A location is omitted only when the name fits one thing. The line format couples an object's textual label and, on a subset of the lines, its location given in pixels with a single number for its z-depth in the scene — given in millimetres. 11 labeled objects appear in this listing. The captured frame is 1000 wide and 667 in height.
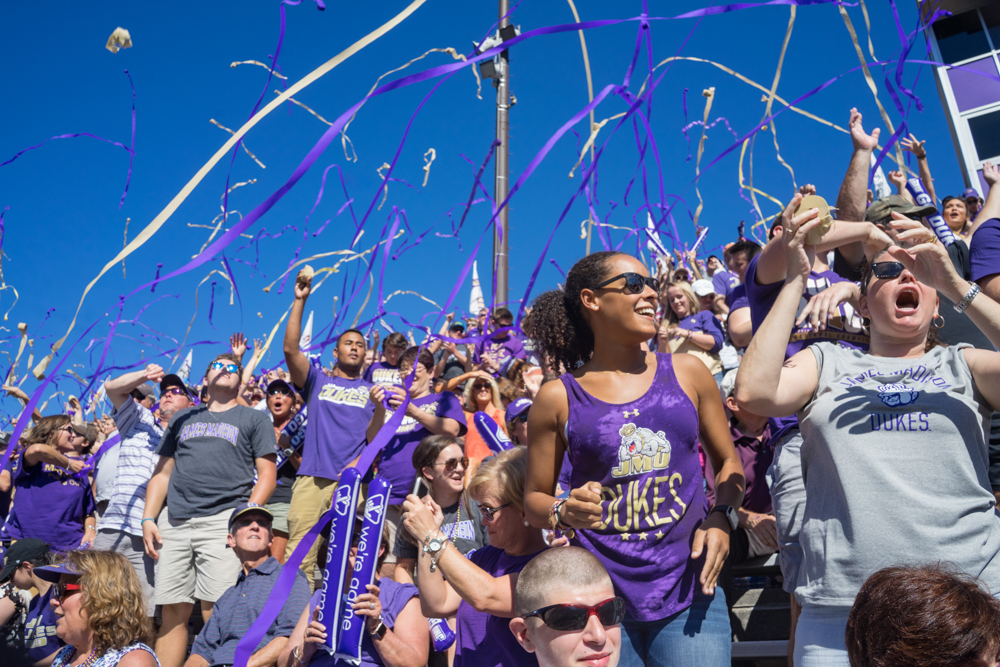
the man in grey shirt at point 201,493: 4797
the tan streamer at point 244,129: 2377
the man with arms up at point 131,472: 5176
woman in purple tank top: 2133
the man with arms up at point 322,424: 5105
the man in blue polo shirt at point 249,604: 3600
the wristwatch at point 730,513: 2234
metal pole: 8648
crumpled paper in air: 2854
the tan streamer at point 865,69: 3400
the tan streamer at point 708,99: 5582
